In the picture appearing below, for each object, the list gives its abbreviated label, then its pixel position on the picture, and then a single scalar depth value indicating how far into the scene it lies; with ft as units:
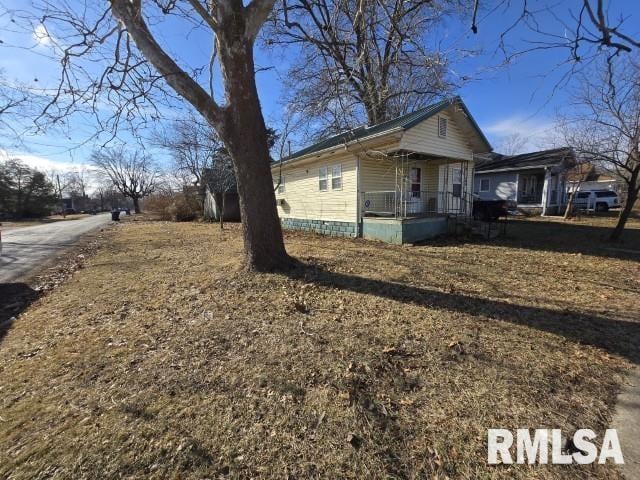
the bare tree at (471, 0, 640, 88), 7.29
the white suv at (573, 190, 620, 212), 79.37
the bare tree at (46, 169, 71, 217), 154.40
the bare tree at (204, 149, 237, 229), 68.80
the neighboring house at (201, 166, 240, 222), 70.32
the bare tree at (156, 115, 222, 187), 67.99
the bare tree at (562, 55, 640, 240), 28.96
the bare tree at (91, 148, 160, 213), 177.99
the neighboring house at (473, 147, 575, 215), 66.44
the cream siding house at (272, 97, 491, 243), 33.58
